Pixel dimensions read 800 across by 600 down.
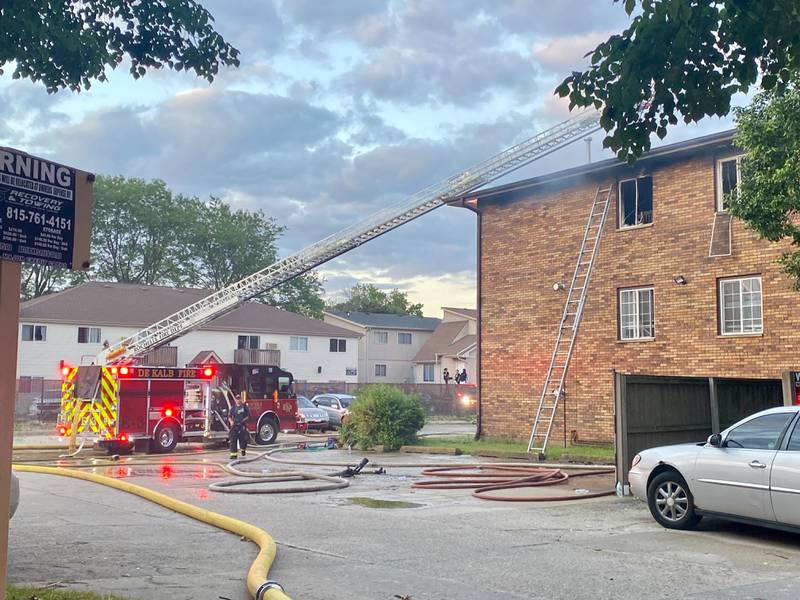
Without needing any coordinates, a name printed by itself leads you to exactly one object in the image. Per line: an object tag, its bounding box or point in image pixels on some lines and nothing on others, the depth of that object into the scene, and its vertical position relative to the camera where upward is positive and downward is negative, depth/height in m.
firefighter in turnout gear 20.73 -0.79
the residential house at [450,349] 63.88 +3.43
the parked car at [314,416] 32.97 -0.85
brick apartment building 18.64 +2.56
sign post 4.79 +0.94
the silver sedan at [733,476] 9.01 -0.87
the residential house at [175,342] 45.88 +3.41
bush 22.73 -0.60
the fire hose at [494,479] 13.41 -1.43
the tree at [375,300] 107.00 +11.64
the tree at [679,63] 6.13 +2.48
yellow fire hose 6.43 -1.46
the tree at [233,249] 66.75 +11.13
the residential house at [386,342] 67.75 +4.19
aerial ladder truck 21.95 +0.29
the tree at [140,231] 62.78 +11.74
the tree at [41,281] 61.00 +7.73
